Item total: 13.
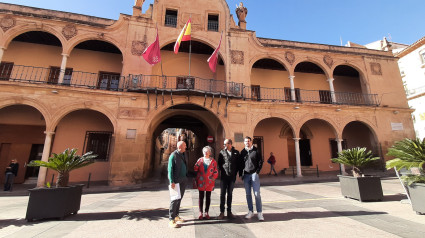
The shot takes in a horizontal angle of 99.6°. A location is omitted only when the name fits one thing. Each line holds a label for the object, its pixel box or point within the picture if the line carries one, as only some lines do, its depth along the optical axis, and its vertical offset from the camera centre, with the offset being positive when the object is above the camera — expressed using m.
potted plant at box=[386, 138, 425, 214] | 3.87 -0.10
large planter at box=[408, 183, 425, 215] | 3.80 -0.77
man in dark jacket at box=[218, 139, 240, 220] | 3.94 -0.25
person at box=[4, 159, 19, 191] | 8.47 -0.86
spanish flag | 9.74 +6.80
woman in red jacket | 3.82 -0.38
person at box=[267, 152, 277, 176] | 12.76 -0.12
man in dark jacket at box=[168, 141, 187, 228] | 3.53 -0.32
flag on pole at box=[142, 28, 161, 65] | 9.35 +5.38
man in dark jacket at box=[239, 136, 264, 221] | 3.89 -0.24
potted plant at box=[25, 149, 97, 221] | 3.90 -0.86
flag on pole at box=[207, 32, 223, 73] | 10.05 +5.39
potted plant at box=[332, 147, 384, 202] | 5.13 -0.61
